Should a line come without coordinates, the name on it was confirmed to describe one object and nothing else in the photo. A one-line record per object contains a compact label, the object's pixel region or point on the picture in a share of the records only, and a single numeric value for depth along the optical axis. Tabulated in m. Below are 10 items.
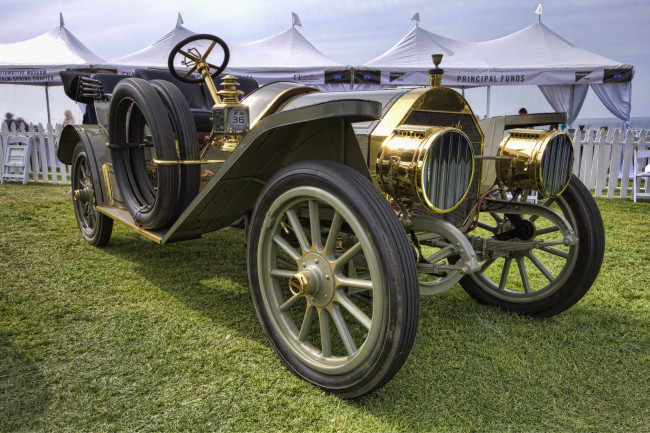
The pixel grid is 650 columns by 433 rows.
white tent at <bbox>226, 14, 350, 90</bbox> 10.27
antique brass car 1.69
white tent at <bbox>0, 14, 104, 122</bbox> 10.37
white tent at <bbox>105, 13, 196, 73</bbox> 10.70
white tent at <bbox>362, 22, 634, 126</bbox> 9.86
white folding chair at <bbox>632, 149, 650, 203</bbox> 7.05
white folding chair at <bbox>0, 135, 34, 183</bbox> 8.08
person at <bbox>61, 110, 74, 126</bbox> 11.64
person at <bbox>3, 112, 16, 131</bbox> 13.11
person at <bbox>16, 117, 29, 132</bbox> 12.02
